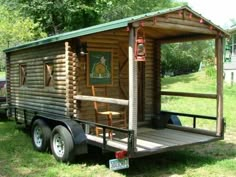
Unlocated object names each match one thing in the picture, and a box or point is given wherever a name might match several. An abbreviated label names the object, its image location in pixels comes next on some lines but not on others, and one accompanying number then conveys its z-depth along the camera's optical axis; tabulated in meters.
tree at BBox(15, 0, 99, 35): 22.22
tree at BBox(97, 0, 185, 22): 23.52
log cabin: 6.54
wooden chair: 8.48
